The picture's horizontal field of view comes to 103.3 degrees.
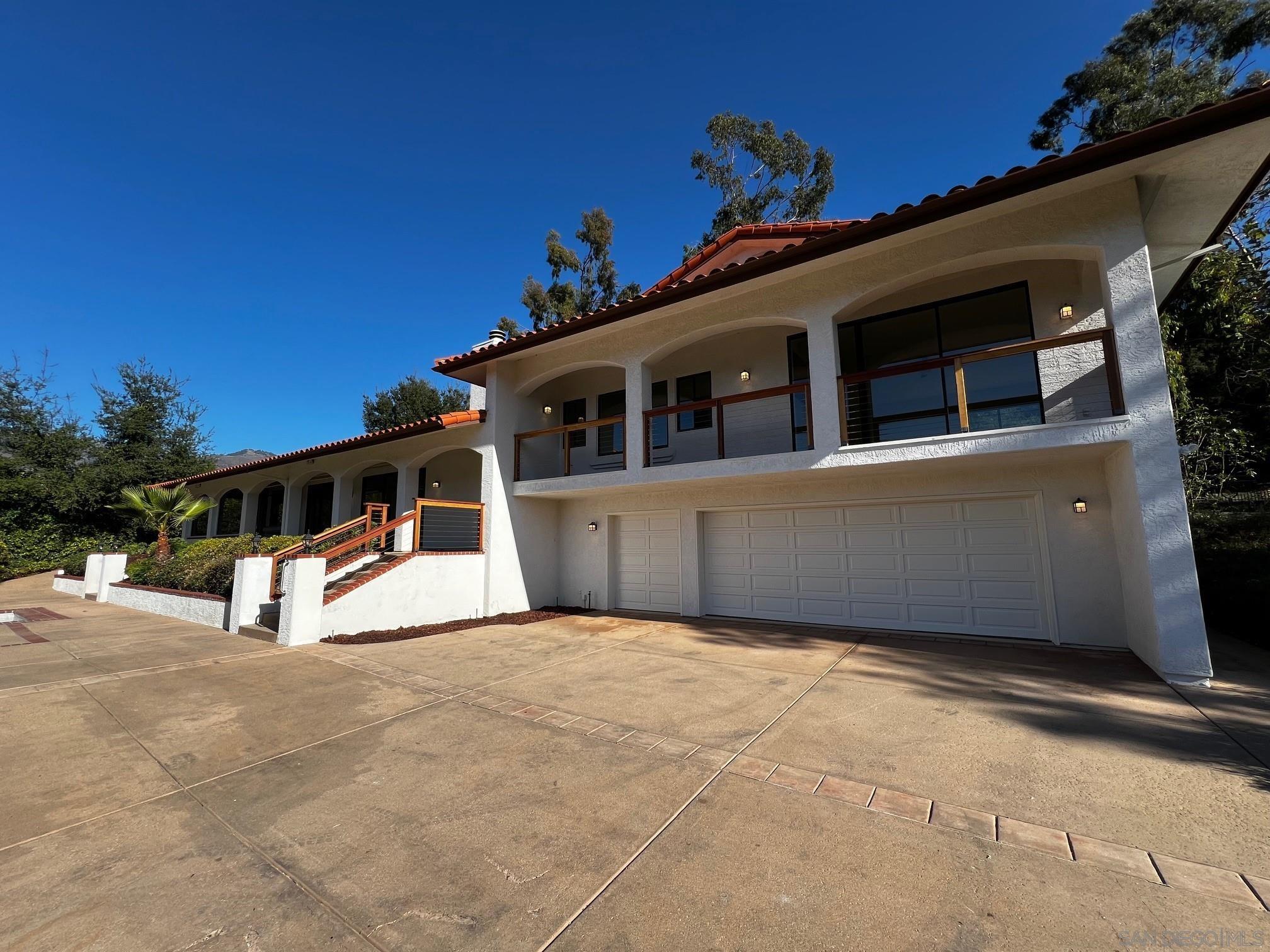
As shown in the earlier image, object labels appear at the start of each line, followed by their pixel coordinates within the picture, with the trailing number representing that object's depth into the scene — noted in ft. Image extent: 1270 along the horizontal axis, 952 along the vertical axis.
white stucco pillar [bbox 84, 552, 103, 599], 45.01
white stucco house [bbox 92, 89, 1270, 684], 19.19
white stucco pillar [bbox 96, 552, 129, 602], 43.75
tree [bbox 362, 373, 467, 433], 97.66
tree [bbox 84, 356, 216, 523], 72.74
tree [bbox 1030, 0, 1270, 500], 35.35
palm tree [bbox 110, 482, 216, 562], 44.57
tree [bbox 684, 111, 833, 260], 71.26
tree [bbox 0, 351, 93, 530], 64.49
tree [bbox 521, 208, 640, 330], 80.23
